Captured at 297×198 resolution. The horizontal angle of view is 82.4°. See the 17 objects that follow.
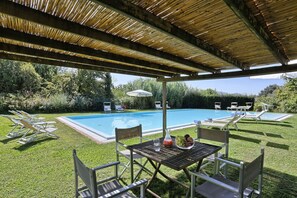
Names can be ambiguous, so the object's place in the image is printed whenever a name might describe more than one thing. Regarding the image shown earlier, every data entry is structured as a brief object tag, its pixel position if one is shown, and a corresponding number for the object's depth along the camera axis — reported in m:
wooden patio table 2.19
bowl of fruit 2.63
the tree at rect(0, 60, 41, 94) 13.34
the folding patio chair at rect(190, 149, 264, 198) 1.67
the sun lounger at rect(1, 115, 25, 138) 5.80
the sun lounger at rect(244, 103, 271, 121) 9.59
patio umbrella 15.25
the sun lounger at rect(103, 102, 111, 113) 14.61
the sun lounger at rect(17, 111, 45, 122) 7.36
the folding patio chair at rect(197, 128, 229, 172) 2.92
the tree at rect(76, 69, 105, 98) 15.97
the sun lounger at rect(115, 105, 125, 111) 15.43
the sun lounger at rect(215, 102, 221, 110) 17.88
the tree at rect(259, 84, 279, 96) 28.55
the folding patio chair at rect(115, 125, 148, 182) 3.20
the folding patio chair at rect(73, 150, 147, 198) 1.60
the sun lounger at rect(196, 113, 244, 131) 6.86
